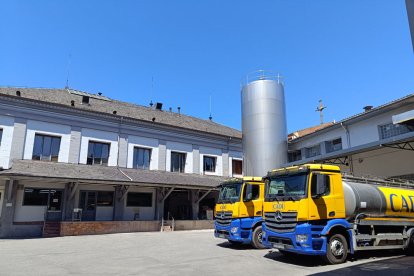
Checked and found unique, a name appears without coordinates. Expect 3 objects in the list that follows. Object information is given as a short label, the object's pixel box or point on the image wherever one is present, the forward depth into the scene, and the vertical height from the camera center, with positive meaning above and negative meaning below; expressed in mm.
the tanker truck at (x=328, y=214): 9383 -79
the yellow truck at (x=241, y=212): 12839 -31
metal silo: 21500 +5490
